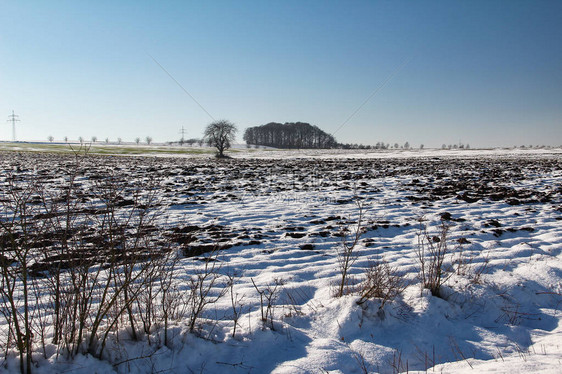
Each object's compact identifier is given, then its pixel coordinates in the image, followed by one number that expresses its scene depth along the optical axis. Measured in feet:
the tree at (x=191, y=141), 402.68
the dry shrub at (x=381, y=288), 12.98
